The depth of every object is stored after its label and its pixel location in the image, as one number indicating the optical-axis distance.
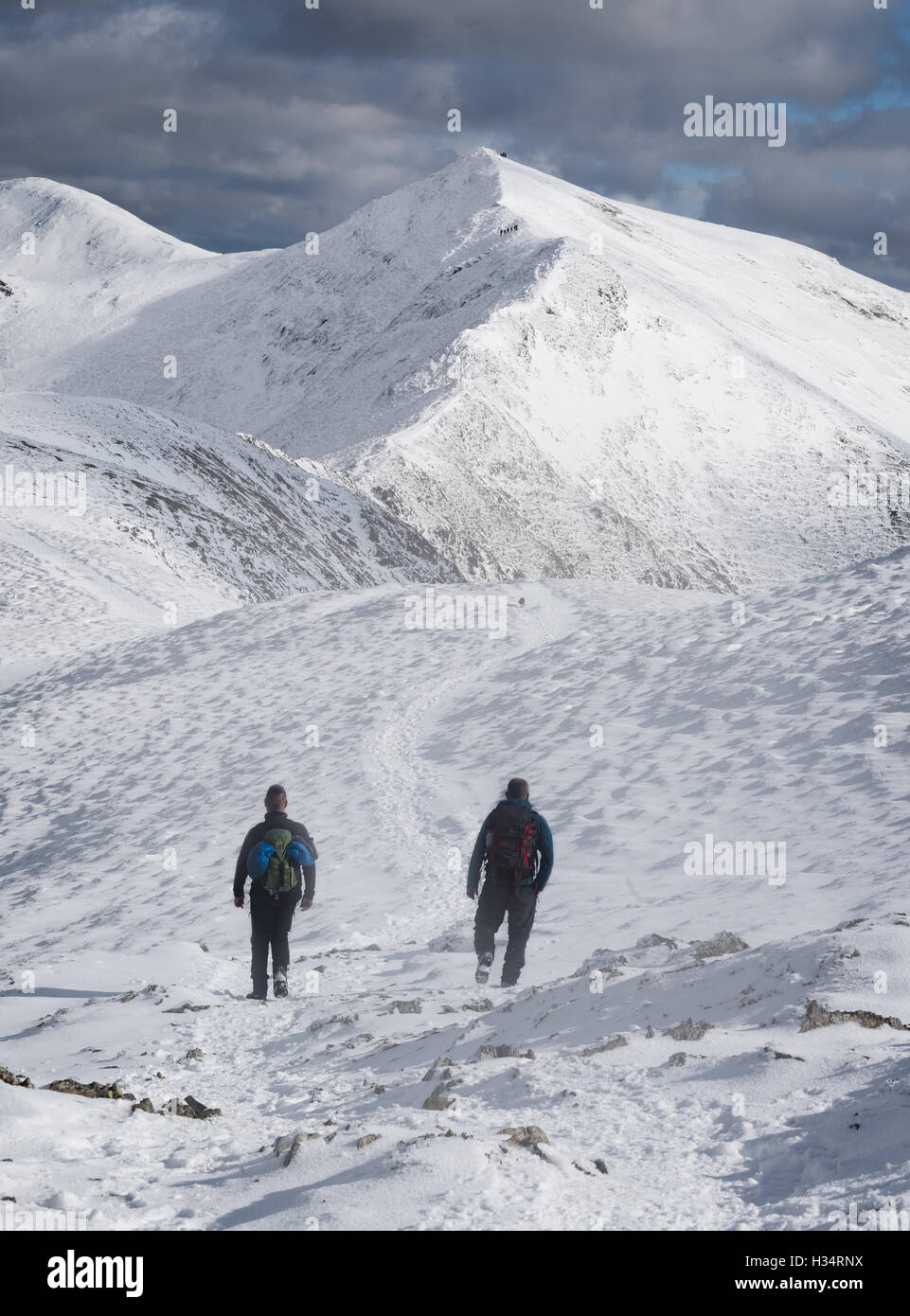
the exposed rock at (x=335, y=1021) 16.73
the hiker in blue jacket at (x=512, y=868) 19.22
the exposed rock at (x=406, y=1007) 17.12
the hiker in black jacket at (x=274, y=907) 19.36
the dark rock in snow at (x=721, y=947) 16.89
